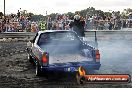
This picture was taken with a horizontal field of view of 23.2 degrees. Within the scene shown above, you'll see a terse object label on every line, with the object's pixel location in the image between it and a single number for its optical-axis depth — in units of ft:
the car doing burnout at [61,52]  30.04
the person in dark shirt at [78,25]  52.19
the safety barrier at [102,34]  79.56
